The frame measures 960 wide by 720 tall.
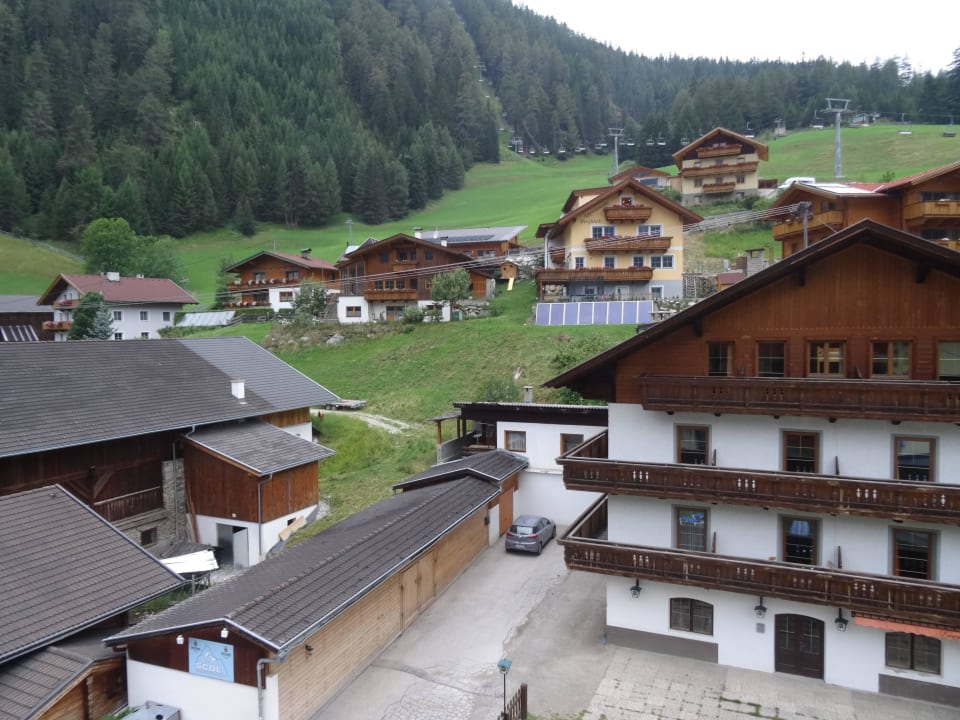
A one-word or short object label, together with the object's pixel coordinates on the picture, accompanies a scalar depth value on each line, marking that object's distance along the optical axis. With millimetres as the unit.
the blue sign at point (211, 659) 13727
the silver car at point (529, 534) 24016
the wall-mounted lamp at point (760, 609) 16031
